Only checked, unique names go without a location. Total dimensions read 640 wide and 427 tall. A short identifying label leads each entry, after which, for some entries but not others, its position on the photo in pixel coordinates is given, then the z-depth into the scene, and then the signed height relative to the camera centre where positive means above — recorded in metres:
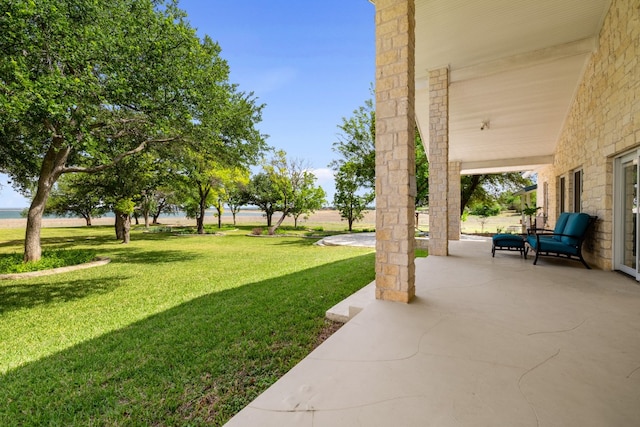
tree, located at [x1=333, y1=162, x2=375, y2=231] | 19.28 +0.88
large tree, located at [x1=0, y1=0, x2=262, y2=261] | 4.72 +2.75
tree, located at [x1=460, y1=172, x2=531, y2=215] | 17.19 +1.49
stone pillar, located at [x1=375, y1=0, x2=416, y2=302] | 3.19 +0.71
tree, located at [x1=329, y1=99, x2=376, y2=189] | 16.55 +4.31
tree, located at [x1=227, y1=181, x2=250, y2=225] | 24.84 +1.18
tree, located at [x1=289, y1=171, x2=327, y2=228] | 18.41 +0.90
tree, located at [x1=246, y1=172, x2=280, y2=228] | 25.62 +1.52
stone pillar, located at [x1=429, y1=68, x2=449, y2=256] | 6.41 +1.07
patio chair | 5.21 -0.71
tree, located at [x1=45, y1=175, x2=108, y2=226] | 20.80 +0.52
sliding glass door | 4.45 -0.15
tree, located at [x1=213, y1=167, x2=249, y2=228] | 18.19 +1.90
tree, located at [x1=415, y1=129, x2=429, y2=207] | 14.70 +2.12
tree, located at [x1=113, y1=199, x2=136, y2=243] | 12.63 -0.32
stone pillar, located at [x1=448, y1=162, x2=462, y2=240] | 10.81 +0.33
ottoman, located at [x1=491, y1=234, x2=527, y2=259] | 6.35 -0.85
